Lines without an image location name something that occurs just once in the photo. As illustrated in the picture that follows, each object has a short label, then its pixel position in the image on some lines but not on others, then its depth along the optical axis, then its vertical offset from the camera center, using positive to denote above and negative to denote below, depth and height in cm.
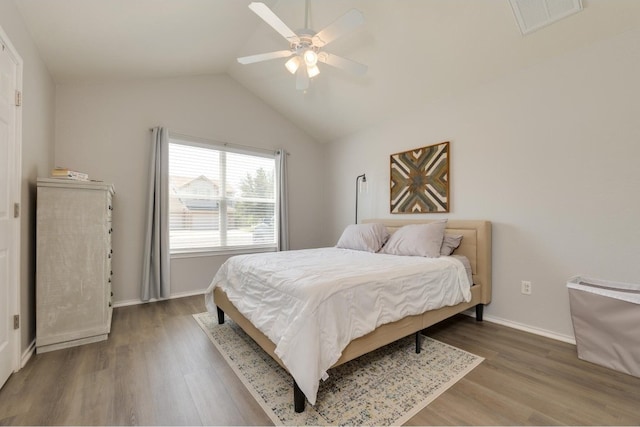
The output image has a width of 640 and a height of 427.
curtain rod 368 +101
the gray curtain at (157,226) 336 -16
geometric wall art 316 +42
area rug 148 -106
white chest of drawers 213 -40
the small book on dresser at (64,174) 230 +32
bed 147 -62
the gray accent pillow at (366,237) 321 -28
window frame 369 +18
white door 171 +2
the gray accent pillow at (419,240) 270 -26
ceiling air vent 199 +150
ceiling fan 188 +130
